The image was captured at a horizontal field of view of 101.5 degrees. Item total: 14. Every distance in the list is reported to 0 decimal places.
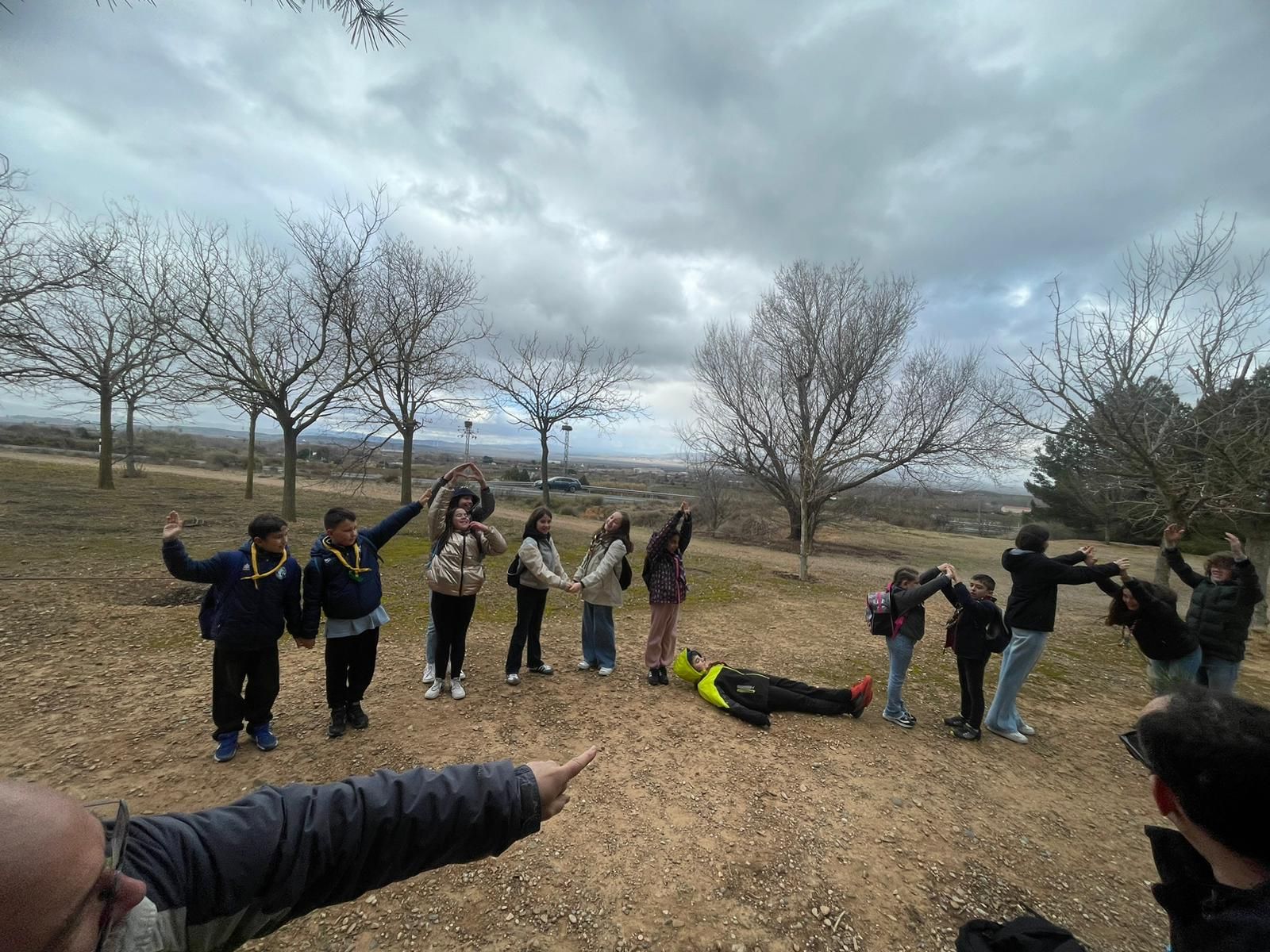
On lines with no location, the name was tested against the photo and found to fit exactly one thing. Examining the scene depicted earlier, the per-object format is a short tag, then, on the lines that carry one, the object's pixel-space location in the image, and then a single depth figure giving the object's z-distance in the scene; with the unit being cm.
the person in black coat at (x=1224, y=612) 420
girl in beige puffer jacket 436
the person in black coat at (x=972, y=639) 423
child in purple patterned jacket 511
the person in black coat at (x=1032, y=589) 406
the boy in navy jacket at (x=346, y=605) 370
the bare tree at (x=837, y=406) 1371
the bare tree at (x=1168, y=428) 660
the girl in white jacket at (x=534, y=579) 473
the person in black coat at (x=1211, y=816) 115
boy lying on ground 456
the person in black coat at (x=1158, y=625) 413
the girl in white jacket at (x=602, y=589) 498
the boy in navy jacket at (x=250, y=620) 339
